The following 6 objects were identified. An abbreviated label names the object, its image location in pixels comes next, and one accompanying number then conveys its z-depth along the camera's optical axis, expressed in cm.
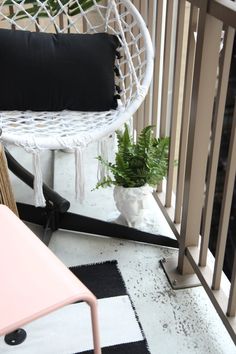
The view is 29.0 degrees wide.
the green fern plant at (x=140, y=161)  173
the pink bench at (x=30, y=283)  89
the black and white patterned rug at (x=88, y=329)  136
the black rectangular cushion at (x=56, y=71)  174
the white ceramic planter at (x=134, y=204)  174
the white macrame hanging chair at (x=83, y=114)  157
